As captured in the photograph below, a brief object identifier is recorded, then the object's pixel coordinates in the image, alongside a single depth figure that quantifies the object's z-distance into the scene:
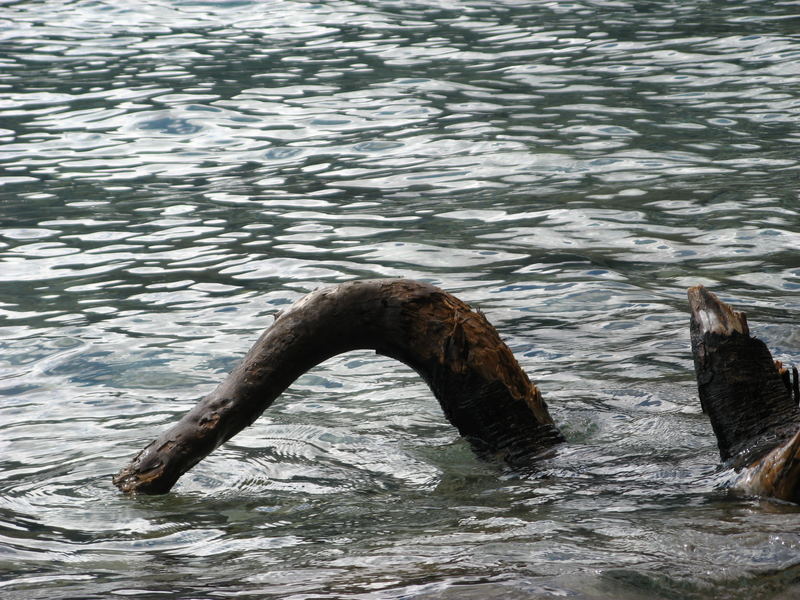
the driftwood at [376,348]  8.77
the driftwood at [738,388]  8.34
